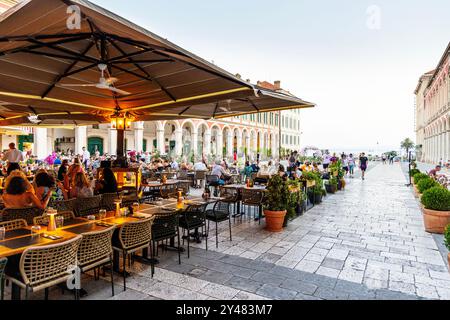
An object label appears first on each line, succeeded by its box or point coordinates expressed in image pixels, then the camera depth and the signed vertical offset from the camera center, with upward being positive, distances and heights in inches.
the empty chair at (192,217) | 180.9 -42.2
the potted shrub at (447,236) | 138.5 -40.3
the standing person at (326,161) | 656.4 -13.4
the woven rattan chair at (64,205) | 171.5 -31.7
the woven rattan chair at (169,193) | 253.7 -35.7
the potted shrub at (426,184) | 289.6 -29.8
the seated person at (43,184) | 194.4 -21.1
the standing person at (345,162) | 734.5 -17.7
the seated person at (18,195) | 164.7 -24.2
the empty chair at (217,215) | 205.6 -45.3
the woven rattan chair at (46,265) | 98.1 -41.1
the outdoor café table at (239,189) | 274.9 -33.1
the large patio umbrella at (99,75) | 98.5 +45.6
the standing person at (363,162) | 690.3 -16.2
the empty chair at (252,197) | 262.5 -40.5
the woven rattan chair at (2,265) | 93.4 -37.4
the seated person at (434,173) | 354.2 -23.9
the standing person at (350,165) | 796.3 -27.6
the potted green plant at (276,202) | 232.8 -40.1
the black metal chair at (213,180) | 386.4 -36.1
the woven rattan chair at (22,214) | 149.0 -32.9
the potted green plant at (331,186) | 464.8 -51.0
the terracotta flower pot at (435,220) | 231.8 -54.4
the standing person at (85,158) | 526.1 -6.7
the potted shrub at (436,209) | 231.5 -45.0
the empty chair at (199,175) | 481.1 -34.8
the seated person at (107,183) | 225.1 -23.0
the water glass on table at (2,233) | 115.2 -33.0
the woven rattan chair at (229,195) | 232.6 -38.4
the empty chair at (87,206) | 183.3 -35.2
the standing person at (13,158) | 268.2 -3.6
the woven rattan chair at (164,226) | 159.5 -41.8
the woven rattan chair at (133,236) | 133.7 -41.0
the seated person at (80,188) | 209.5 -25.4
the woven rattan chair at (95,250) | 117.2 -41.7
